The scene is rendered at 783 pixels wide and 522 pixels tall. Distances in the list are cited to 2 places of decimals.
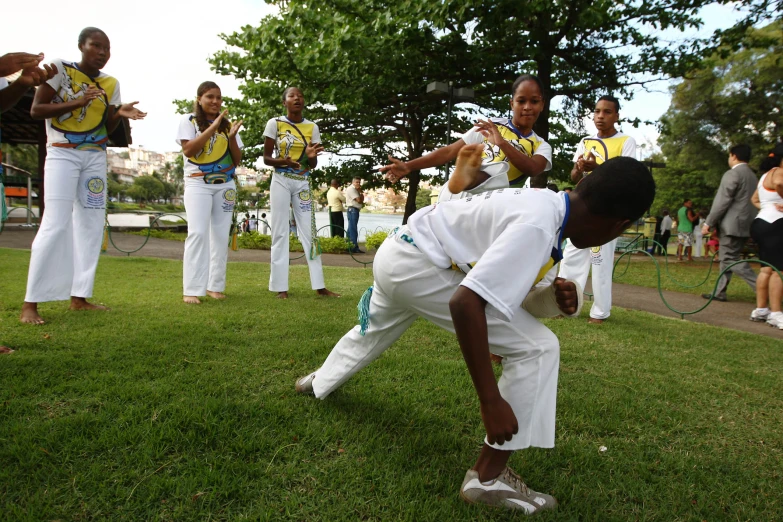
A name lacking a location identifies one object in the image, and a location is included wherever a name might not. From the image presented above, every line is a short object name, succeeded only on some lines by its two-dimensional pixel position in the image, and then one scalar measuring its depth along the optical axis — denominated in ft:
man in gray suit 24.59
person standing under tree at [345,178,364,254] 48.80
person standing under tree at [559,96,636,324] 18.06
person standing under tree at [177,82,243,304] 18.31
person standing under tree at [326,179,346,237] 52.29
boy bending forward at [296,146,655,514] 5.93
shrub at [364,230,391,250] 50.57
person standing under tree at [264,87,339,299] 19.85
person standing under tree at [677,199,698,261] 56.08
